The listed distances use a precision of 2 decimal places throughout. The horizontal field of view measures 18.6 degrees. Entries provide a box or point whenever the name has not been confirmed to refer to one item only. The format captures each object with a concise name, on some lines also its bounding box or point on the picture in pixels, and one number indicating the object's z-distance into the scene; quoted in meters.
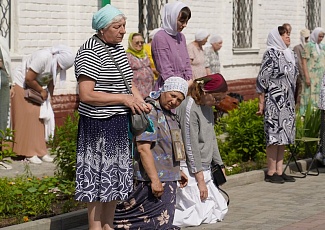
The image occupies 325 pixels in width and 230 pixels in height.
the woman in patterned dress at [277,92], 12.18
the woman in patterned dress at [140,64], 14.25
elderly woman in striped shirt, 7.72
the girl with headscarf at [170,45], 10.23
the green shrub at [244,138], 13.54
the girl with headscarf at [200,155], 9.45
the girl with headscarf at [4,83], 12.79
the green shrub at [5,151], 9.23
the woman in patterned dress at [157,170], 8.16
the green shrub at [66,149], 10.30
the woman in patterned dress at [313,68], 19.33
